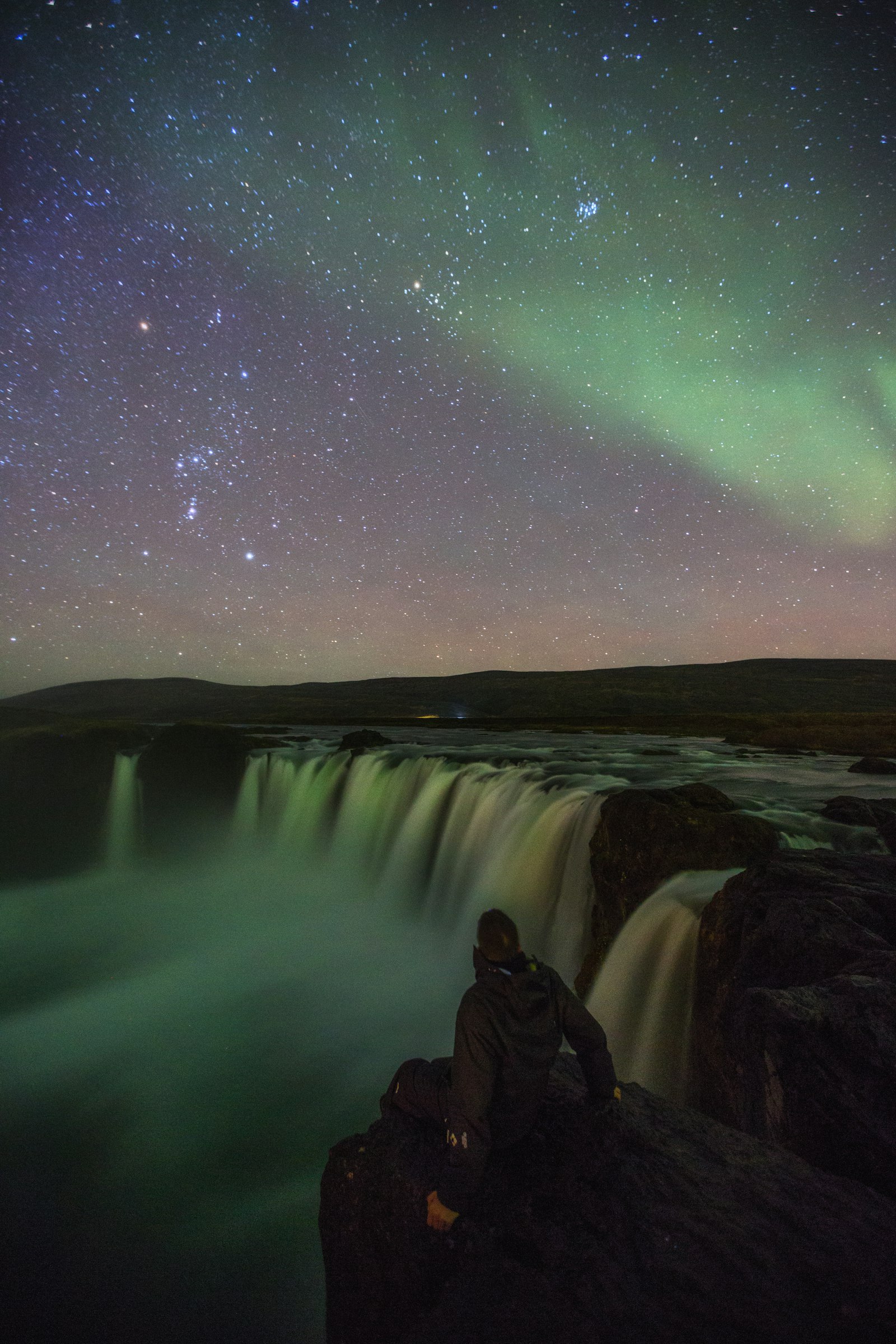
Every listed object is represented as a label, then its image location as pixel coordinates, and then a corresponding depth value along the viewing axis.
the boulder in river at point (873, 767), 16.94
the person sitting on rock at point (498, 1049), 2.87
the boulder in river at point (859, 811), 10.14
